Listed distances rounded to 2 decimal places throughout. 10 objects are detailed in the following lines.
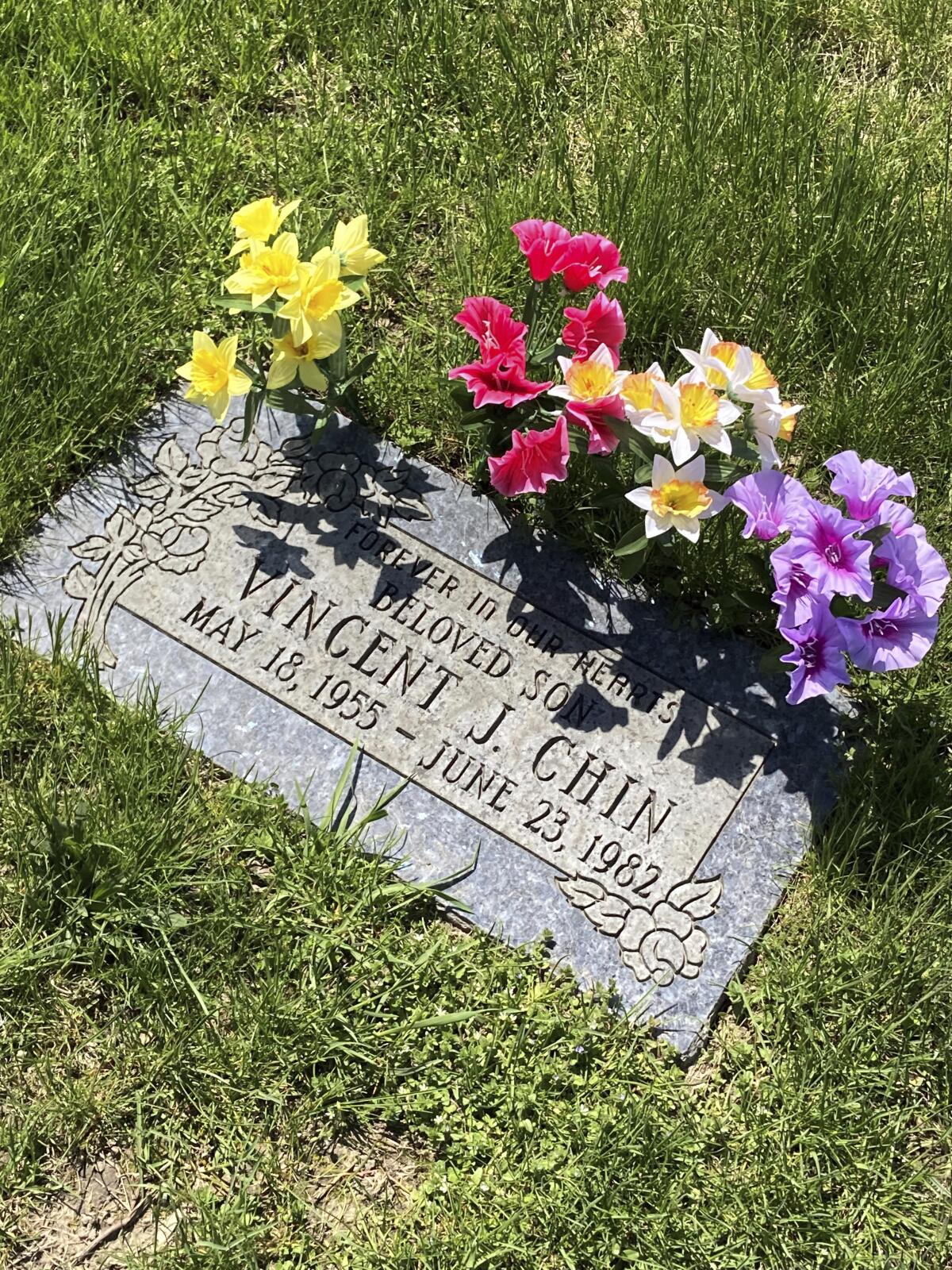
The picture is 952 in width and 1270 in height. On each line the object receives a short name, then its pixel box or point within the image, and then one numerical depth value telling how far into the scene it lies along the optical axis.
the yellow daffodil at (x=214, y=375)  2.26
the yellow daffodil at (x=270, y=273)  2.22
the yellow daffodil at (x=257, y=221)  2.27
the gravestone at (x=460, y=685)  2.10
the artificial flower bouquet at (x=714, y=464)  2.03
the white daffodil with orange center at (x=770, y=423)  2.14
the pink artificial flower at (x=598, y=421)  2.15
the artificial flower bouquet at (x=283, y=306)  2.21
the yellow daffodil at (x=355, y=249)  2.31
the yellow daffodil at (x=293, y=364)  2.26
